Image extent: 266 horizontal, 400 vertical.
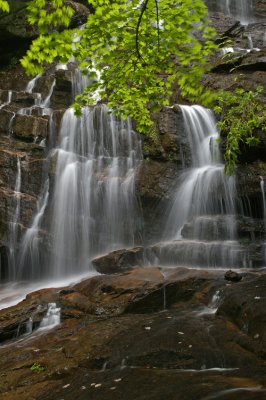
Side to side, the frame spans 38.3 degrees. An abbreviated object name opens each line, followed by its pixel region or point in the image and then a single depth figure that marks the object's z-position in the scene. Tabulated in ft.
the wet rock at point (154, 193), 40.91
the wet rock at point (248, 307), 16.55
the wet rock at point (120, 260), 32.86
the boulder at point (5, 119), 51.62
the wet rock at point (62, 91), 62.59
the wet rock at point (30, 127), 50.47
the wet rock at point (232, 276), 25.20
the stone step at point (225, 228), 34.40
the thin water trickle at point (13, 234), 40.42
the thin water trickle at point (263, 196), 36.19
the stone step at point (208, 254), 30.94
